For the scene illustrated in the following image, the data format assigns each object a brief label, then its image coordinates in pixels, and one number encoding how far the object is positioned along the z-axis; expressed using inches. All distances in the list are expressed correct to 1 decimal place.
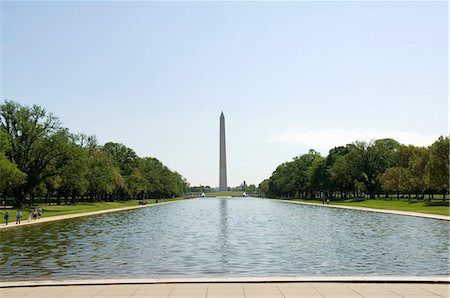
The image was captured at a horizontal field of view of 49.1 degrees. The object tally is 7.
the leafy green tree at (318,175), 5718.5
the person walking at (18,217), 1988.4
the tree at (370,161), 4911.4
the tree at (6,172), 2449.6
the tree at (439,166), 3179.1
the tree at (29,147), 3061.0
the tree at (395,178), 4084.6
